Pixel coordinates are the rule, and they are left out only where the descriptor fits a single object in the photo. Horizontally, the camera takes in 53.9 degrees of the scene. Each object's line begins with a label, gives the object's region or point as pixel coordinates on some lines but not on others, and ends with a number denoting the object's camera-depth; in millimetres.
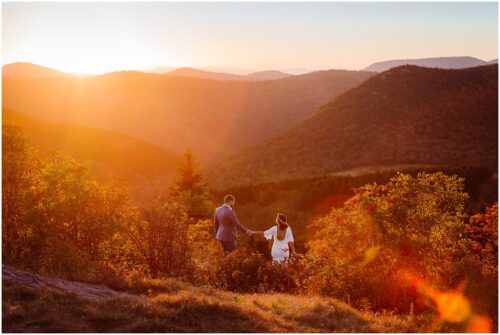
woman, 11020
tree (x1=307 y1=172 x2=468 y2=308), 8641
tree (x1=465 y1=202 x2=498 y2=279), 9258
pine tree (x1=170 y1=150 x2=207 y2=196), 31434
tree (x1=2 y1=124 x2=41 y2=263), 9297
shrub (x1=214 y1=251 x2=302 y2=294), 9906
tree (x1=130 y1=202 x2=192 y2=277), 10039
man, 11031
